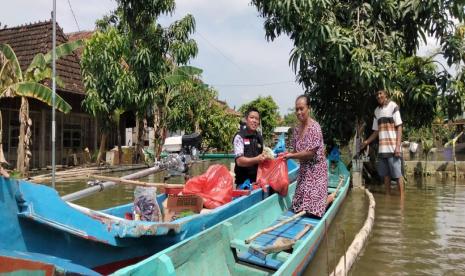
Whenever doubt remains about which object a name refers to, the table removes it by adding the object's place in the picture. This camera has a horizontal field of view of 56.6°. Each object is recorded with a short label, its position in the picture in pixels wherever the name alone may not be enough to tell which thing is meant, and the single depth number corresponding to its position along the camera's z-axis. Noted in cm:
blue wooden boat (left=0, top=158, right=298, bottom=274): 304
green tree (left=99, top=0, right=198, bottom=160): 1477
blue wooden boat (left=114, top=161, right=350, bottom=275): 316
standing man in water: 784
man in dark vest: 575
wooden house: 1510
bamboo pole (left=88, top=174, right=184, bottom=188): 462
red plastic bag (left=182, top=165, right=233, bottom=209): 522
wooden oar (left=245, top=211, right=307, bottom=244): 409
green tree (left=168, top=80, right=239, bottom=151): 2008
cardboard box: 491
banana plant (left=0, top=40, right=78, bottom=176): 1069
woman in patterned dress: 510
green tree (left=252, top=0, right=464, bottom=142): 840
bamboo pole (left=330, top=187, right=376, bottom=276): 362
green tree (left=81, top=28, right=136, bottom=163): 1425
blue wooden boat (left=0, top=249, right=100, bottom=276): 237
